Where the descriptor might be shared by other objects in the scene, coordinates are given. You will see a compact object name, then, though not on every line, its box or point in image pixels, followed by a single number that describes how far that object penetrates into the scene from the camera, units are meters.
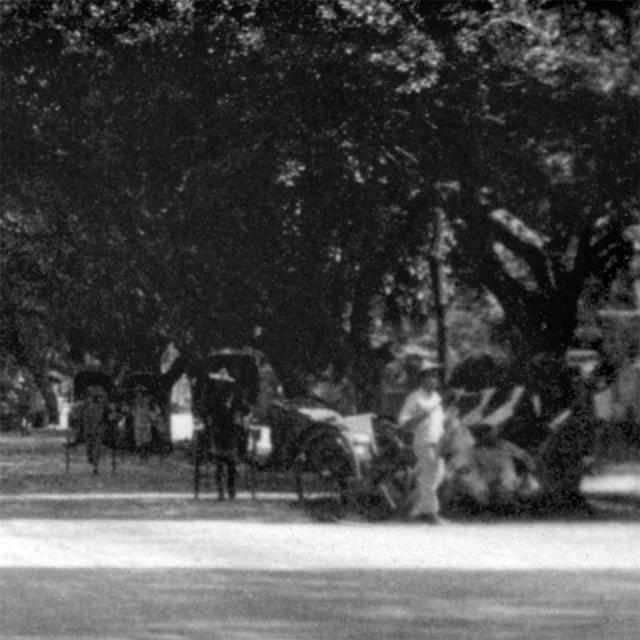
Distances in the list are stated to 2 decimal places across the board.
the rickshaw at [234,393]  27.73
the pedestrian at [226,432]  27.11
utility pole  28.03
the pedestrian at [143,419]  46.03
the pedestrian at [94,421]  37.16
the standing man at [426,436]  22.48
